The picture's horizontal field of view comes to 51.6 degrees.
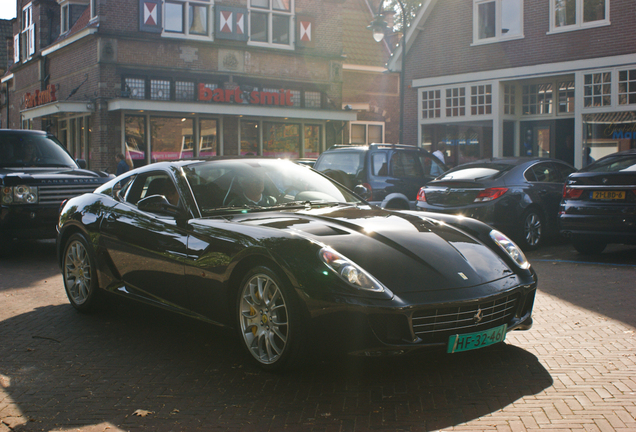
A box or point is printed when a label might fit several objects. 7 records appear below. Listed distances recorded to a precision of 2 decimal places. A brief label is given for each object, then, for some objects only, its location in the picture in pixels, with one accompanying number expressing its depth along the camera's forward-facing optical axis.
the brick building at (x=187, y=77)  23.03
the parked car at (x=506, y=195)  10.23
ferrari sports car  3.79
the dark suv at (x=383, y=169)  11.88
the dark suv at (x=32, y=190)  9.59
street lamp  18.97
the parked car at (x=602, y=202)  8.67
